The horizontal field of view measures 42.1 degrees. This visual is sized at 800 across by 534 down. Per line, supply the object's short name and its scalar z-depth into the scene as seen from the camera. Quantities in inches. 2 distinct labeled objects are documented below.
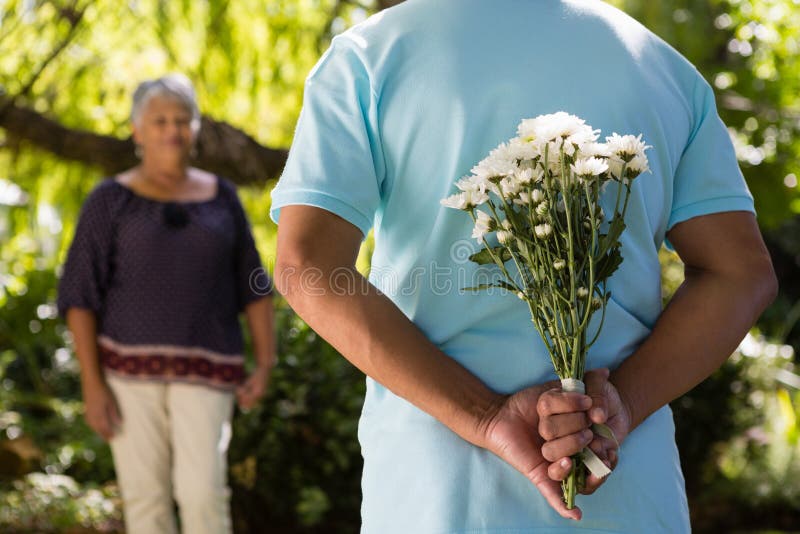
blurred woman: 137.9
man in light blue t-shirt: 49.8
